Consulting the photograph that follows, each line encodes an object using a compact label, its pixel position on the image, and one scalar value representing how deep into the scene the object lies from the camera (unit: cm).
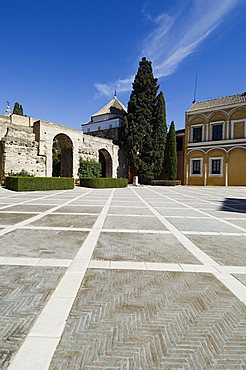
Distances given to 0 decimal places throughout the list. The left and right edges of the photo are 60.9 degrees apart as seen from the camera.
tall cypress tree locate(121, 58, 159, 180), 3338
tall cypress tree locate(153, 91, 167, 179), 3381
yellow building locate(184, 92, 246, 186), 2914
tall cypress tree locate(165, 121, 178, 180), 3375
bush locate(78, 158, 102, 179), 2868
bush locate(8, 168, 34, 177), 2212
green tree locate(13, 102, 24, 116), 5059
